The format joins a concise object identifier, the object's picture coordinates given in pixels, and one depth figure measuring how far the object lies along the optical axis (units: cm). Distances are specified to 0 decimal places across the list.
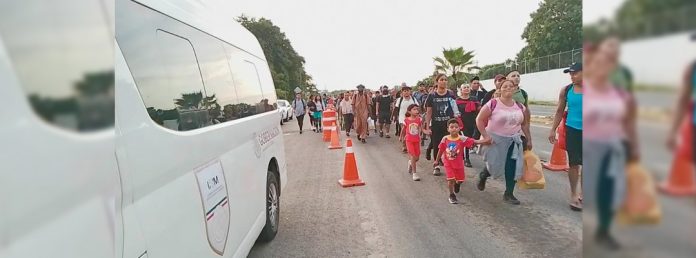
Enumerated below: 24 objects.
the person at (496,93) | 662
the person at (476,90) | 957
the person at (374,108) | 1483
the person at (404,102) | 1086
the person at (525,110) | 557
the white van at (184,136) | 167
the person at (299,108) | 1730
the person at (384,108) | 1409
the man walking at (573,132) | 470
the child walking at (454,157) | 563
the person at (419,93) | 1383
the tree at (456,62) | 4270
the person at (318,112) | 1844
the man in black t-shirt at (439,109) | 729
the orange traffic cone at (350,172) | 695
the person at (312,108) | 1847
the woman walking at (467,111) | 841
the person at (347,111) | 1558
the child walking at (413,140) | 714
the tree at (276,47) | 6875
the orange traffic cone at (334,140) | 1207
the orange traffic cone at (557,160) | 727
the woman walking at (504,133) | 523
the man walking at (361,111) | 1380
